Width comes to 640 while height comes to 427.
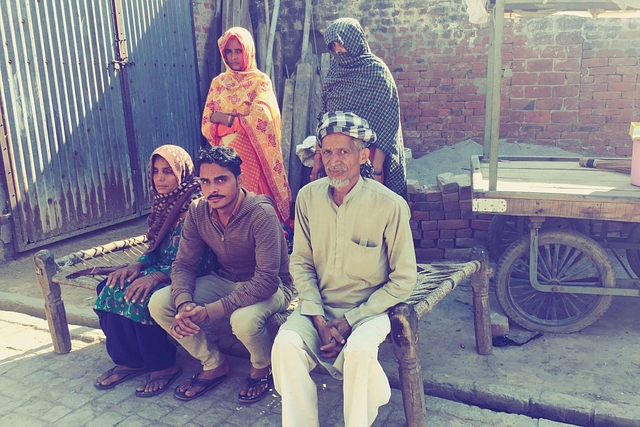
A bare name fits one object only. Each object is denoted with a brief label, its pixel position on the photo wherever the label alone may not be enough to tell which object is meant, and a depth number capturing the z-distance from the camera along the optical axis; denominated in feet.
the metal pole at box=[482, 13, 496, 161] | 15.81
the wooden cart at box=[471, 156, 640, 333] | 11.21
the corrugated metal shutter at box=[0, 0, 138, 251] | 17.20
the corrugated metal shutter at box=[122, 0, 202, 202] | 21.71
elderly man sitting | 8.27
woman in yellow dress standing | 14.89
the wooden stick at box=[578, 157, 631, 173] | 13.79
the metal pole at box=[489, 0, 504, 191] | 11.50
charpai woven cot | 8.30
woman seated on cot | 10.60
